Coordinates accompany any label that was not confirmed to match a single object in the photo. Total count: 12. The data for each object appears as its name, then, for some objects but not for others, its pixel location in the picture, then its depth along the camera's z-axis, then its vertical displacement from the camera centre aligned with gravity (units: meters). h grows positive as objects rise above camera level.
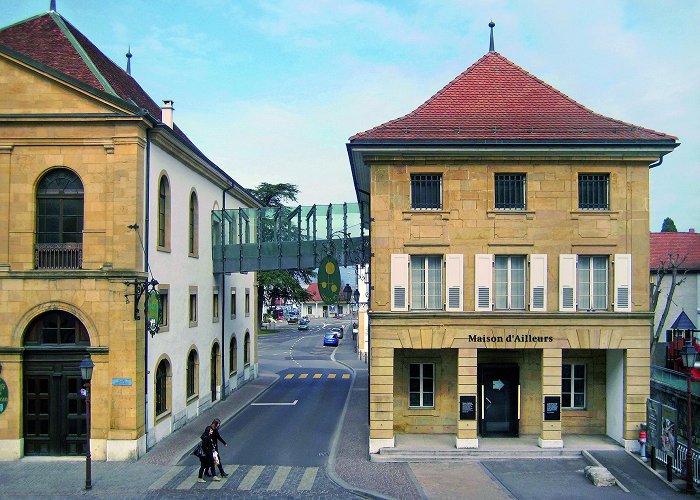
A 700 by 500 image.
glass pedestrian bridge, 28.67 +1.27
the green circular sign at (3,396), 22.08 -4.15
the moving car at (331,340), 70.62 -7.49
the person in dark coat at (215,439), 20.03 -5.00
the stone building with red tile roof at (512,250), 22.14 +0.54
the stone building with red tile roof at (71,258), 21.95 +0.22
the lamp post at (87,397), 18.80 -3.54
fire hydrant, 21.30 -5.33
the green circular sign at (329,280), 22.81 -0.47
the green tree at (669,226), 75.38 +4.53
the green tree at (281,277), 80.88 -1.34
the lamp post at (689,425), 18.27 -4.10
